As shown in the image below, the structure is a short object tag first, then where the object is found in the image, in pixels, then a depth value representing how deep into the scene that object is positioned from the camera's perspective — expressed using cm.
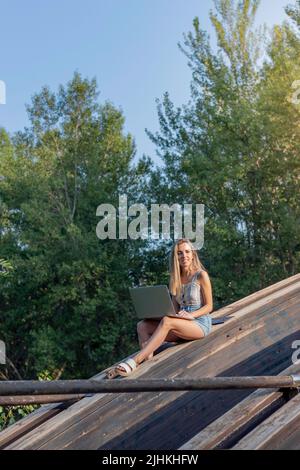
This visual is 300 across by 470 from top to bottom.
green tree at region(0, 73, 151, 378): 1853
